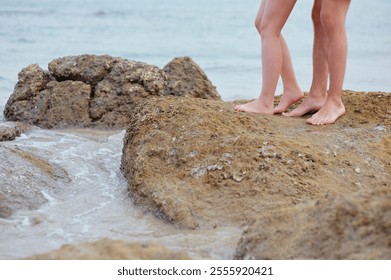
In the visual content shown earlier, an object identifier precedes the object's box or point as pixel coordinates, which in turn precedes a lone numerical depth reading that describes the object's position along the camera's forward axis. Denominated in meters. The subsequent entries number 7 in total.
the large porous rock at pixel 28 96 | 11.29
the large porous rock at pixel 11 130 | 9.71
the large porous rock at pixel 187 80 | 12.11
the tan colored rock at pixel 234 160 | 6.60
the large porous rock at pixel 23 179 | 6.86
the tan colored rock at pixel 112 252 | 4.42
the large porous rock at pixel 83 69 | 11.46
